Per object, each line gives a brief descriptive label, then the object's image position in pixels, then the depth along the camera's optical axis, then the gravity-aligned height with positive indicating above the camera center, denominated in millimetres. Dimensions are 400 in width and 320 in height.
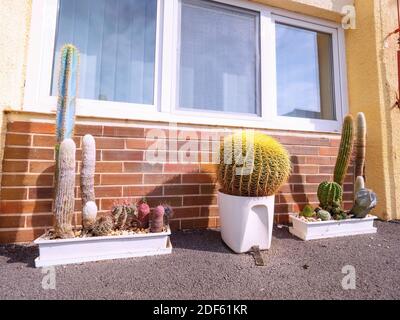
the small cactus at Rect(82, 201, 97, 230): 1452 -267
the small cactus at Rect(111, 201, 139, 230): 1555 -278
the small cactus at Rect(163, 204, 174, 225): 1679 -280
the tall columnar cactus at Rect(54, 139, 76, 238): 1361 -95
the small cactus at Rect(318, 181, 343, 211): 1983 -152
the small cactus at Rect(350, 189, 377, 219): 1965 -218
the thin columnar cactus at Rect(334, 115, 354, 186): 2162 +290
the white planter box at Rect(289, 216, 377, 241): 1848 -441
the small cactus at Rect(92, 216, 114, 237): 1432 -337
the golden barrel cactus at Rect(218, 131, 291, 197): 1510 +90
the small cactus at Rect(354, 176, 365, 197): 2165 -52
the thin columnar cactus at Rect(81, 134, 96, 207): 1490 +57
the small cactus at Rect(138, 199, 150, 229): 1601 -284
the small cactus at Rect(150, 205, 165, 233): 1541 -309
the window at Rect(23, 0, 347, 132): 1948 +1217
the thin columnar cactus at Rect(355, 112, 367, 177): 2262 +378
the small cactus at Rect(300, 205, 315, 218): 1949 -305
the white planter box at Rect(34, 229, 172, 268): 1316 -466
